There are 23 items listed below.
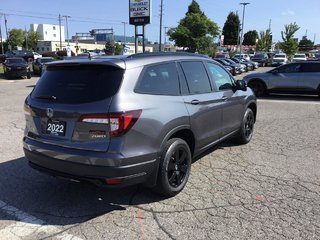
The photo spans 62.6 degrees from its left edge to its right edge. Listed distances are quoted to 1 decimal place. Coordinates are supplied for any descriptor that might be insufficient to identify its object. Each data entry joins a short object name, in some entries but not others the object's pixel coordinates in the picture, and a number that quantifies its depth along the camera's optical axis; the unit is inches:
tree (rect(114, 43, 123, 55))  2794.7
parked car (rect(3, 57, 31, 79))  811.3
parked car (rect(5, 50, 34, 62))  1523.1
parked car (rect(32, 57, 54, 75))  878.2
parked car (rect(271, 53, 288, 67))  1306.2
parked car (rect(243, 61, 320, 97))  438.5
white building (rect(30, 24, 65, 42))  4269.0
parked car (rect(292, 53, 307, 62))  1491.4
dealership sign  920.4
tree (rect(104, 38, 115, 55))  2539.7
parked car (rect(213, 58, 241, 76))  906.3
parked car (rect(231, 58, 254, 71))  1102.6
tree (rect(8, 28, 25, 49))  3046.1
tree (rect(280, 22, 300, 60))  1826.0
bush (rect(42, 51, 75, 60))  1949.6
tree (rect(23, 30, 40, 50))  3289.8
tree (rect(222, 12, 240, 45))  2937.5
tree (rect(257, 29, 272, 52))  2445.7
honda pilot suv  108.3
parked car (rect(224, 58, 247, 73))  972.4
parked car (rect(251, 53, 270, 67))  1456.8
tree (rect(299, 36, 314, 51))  4403.8
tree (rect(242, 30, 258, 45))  3488.1
